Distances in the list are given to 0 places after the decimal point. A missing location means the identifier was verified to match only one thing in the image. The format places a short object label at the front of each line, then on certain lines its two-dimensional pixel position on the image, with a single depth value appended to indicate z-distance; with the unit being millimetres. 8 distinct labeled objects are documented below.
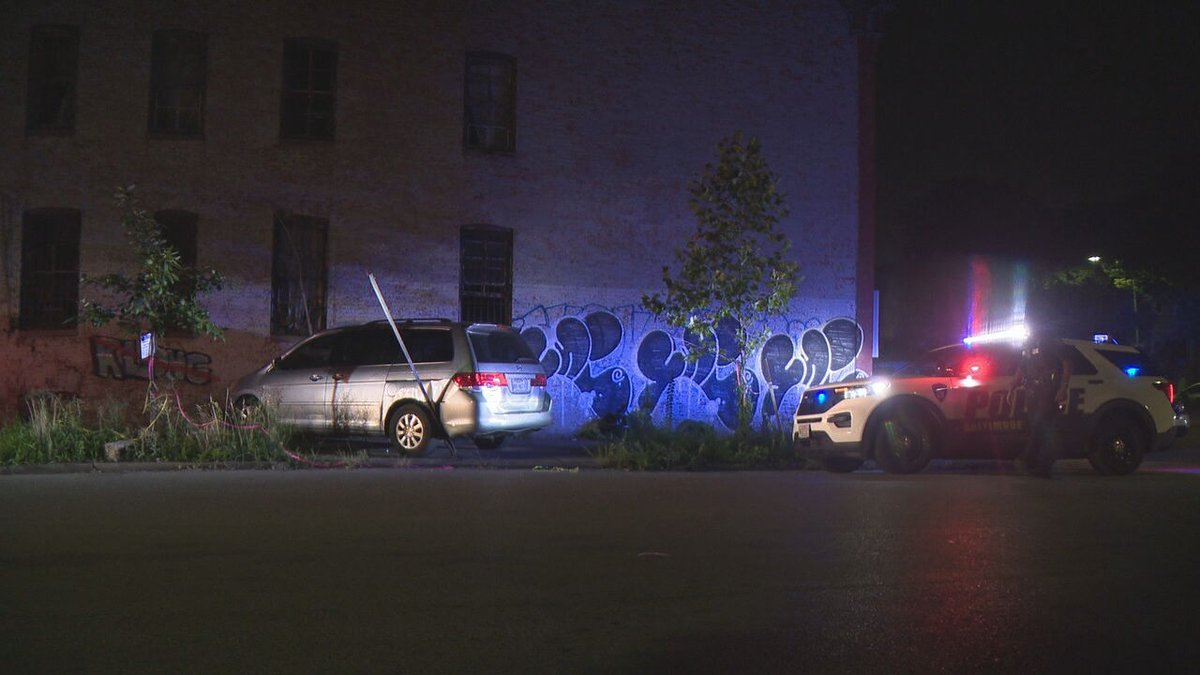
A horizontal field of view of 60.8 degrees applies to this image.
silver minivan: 13859
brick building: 18141
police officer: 12328
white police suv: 12562
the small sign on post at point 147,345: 14516
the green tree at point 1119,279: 36625
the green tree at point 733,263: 16219
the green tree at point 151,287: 14688
